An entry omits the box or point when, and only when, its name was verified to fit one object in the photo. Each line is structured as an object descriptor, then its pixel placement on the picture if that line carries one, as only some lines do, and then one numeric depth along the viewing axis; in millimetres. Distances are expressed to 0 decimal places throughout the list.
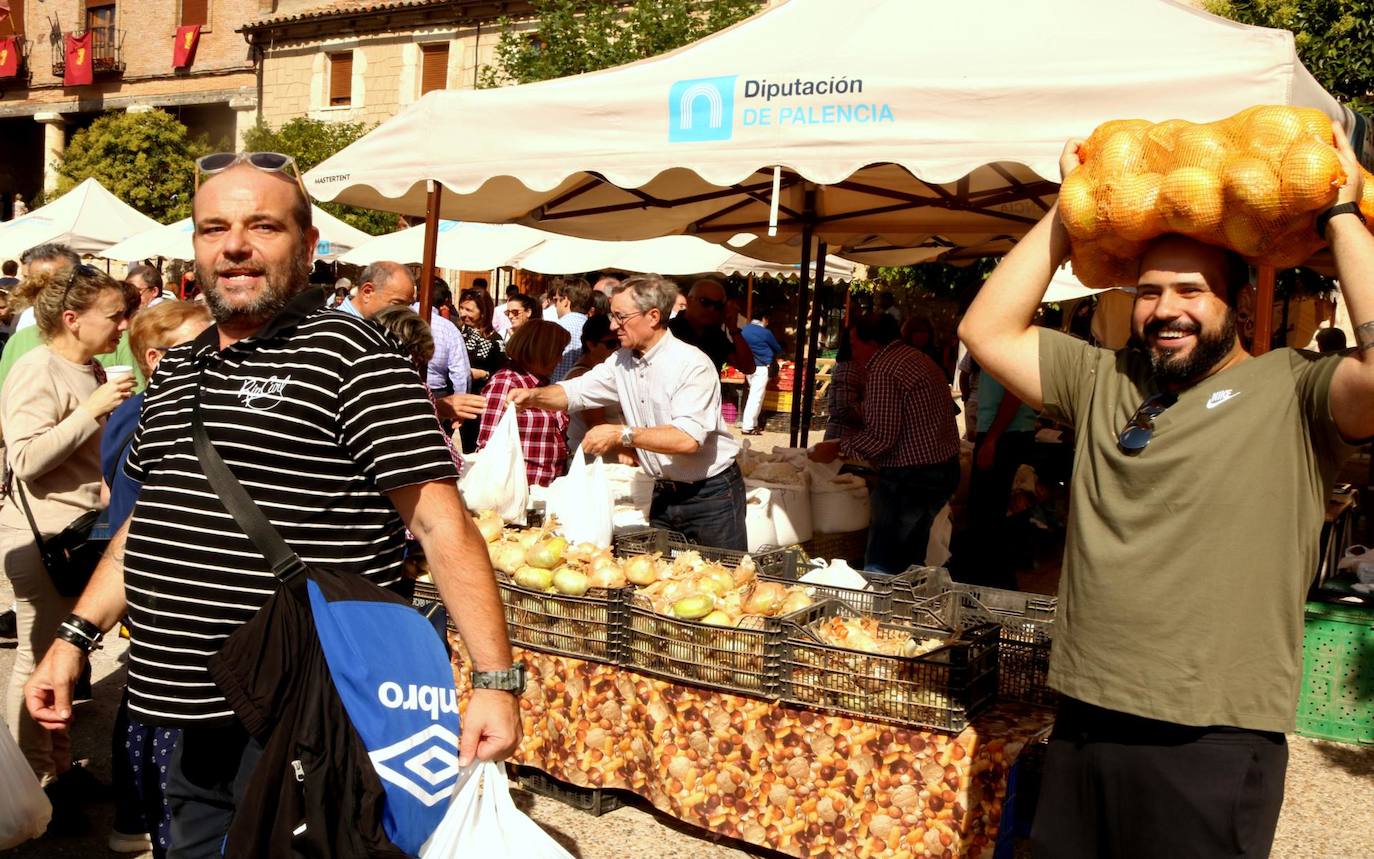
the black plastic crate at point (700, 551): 4672
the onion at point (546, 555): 4258
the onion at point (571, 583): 4070
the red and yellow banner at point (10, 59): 41656
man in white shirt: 5043
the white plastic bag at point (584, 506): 4719
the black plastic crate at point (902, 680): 3479
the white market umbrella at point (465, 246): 13625
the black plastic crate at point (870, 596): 4211
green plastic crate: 5023
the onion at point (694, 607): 3830
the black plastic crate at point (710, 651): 3709
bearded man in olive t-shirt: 2170
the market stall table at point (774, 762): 3477
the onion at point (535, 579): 4188
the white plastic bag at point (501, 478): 5160
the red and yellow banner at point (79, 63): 39750
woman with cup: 3990
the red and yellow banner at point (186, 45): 37844
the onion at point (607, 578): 4074
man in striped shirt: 2121
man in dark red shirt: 6117
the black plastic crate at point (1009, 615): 3809
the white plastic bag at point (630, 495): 5723
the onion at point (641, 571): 4156
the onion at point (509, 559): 4289
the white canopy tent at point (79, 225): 14555
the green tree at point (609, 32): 20906
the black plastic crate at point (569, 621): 4023
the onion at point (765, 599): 3895
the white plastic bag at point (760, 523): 5949
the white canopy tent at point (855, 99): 3979
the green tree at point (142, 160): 31203
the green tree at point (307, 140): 28609
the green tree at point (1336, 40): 14500
